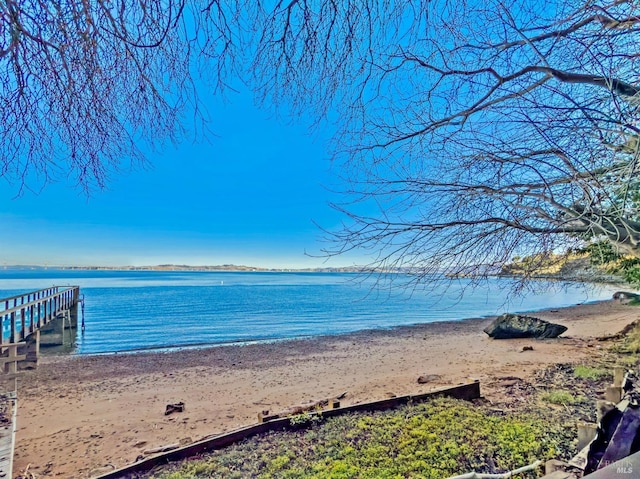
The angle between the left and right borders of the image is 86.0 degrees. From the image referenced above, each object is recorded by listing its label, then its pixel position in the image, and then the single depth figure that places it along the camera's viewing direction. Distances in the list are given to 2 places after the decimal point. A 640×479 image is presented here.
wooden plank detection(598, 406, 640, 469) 1.98
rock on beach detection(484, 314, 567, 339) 13.90
